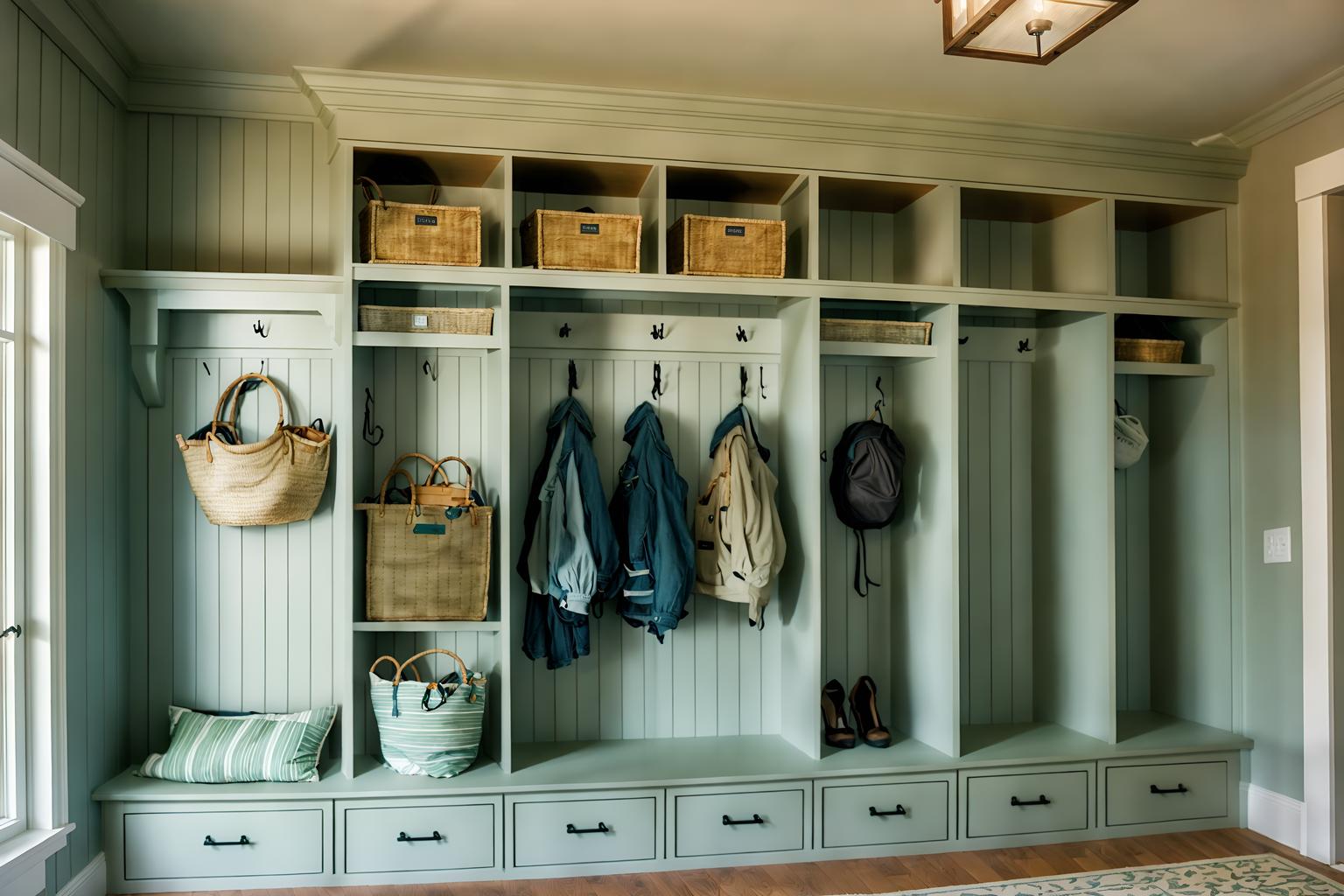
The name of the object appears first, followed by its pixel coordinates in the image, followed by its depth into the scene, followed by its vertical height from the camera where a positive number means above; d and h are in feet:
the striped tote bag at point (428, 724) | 10.53 -2.69
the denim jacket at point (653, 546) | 11.44 -0.90
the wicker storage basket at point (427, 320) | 10.69 +1.60
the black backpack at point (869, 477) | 12.05 -0.13
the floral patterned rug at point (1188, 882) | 10.32 -4.37
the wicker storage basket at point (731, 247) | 11.19 +2.47
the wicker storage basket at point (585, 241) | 10.92 +2.48
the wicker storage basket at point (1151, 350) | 12.53 +1.44
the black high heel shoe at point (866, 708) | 12.13 -2.94
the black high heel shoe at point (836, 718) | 11.80 -3.03
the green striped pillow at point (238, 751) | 10.32 -2.90
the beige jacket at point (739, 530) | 11.53 -0.73
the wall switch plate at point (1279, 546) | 11.88 -0.98
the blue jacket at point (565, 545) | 11.00 -0.85
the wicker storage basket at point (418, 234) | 10.55 +2.49
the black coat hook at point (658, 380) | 12.30 +1.07
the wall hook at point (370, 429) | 11.52 +0.47
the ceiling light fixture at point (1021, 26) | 6.56 +2.96
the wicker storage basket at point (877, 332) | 11.73 +1.58
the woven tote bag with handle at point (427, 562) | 10.81 -1.01
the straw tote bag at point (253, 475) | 10.60 -0.05
